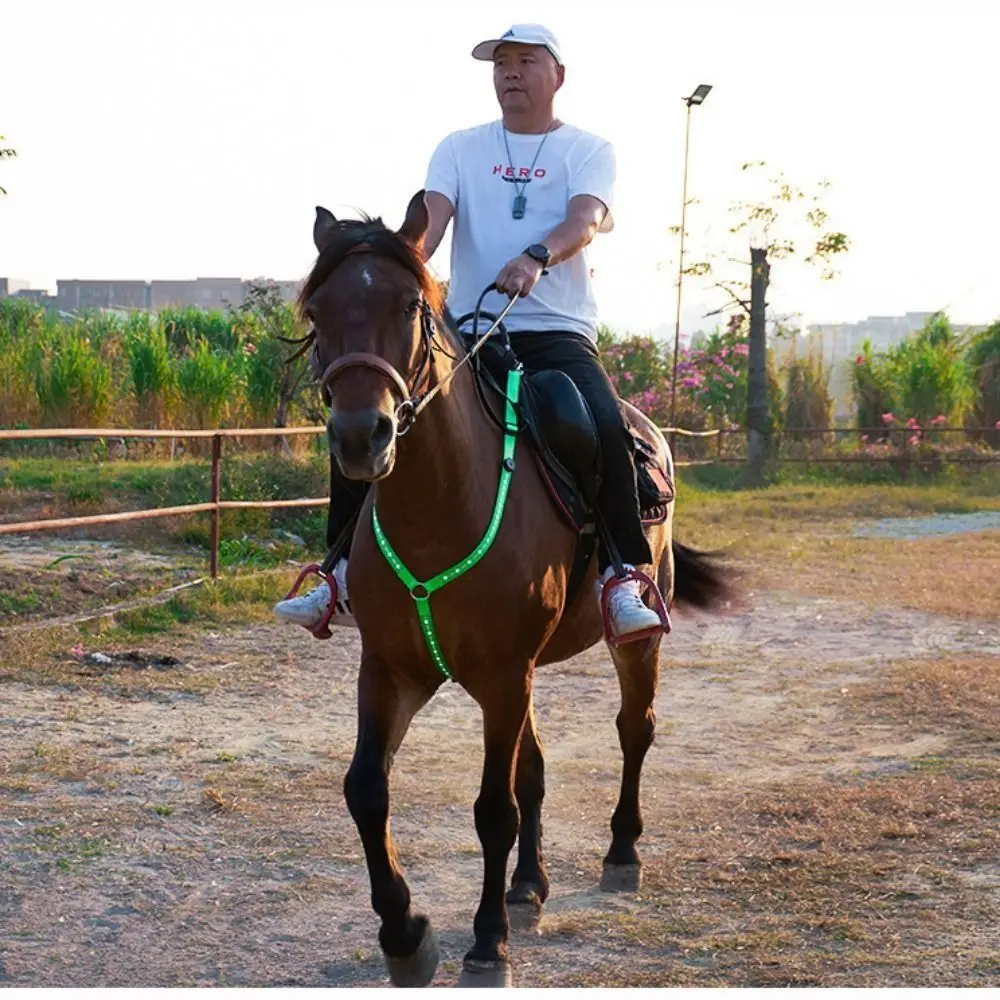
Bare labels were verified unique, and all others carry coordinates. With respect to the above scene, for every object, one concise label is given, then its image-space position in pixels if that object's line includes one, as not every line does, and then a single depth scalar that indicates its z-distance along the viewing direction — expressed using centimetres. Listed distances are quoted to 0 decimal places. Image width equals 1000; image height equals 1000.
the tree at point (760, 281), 2553
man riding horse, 507
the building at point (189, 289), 8925
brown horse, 403
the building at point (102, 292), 8138
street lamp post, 2439
